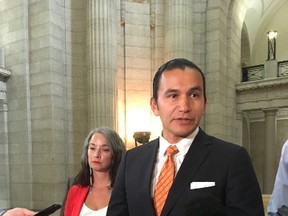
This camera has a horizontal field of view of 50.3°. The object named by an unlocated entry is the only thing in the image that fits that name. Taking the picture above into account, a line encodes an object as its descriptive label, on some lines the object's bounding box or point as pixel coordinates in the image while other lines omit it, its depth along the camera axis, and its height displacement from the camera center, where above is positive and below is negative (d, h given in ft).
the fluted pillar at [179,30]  36.22 +8.67
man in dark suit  3.97 -0.88
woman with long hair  8.30 -2.06
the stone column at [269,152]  47.16 -7.95
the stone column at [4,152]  34.47 -5.39
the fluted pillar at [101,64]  33.12 +4.31
